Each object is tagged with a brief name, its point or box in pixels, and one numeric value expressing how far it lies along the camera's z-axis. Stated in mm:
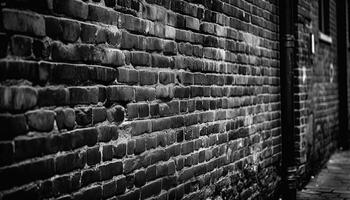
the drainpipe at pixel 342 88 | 8633
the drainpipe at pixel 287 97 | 4844
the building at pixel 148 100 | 1678
